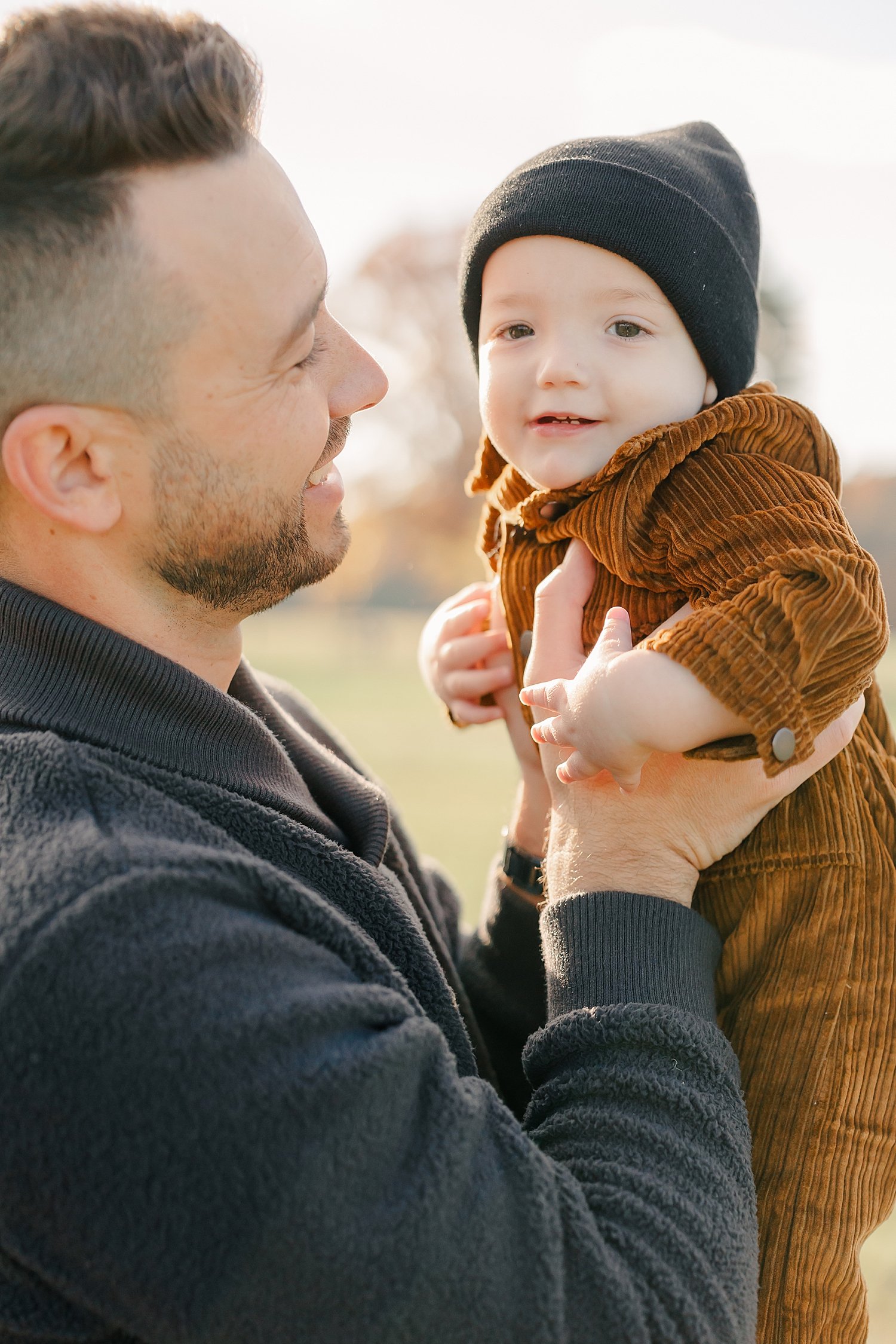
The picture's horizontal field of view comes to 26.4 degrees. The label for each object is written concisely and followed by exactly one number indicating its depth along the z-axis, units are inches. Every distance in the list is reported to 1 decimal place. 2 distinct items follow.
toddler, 28.3
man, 23.9
